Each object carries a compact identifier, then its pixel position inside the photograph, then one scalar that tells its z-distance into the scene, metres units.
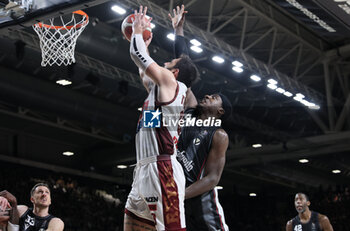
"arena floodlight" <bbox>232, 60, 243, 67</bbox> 12.90
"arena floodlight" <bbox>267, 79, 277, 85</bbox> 13.95
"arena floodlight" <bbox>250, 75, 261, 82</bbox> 13.76
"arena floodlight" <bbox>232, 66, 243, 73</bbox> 13.40
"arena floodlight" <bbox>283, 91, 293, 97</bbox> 14.67
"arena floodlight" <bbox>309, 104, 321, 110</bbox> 15.82
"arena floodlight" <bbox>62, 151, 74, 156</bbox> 19.14
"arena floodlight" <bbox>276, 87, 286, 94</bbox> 14.44
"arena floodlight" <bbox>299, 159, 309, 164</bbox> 18.34
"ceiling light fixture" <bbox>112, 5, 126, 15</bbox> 10.40
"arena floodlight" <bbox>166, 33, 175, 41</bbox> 11.80
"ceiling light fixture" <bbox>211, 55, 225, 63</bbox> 12.70
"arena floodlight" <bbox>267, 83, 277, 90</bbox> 14.16
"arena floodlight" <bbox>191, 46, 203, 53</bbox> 12.14
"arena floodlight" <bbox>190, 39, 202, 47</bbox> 11.69
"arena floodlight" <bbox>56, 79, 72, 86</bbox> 12.29
